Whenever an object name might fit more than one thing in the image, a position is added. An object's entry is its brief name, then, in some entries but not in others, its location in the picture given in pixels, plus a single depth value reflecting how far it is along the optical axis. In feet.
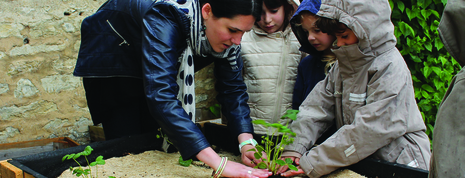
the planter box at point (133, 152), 4.26
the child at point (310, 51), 6.40
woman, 4.79
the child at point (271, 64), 7.86
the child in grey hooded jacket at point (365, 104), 4.63
